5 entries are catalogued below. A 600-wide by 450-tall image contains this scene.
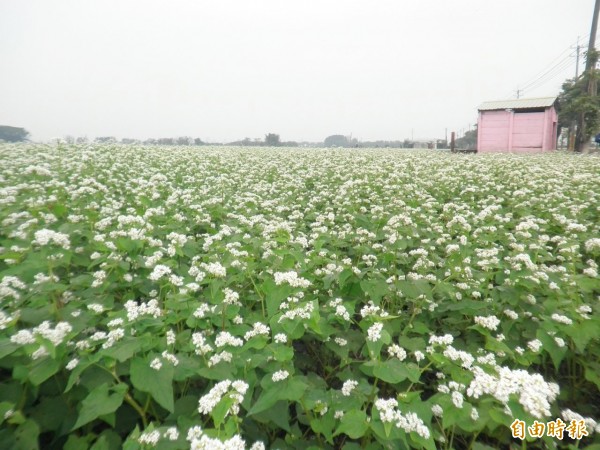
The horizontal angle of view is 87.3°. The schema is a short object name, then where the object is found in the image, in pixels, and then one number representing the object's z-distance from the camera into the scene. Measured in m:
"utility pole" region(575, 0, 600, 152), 23.84
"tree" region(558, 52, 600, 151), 23.23
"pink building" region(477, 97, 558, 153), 24.62
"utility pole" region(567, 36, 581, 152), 27.16
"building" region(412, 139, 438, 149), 48.41
